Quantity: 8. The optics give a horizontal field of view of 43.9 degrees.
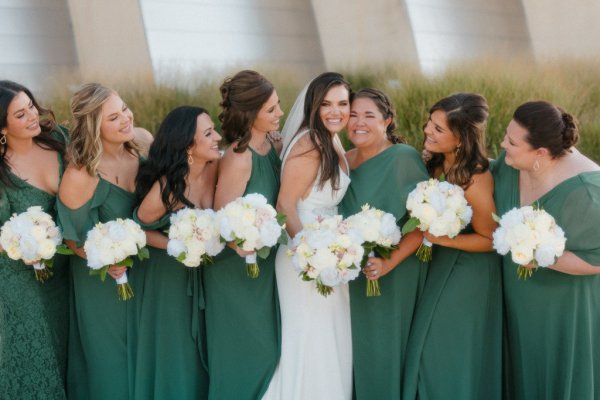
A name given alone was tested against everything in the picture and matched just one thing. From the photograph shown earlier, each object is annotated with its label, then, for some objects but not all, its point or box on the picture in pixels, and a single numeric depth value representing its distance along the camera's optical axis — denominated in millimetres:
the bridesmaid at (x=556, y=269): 4223
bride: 4656
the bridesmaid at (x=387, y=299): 4707
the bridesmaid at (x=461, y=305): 4570
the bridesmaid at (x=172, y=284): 4754
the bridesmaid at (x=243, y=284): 4766
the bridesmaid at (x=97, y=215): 4703
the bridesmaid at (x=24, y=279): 4793
